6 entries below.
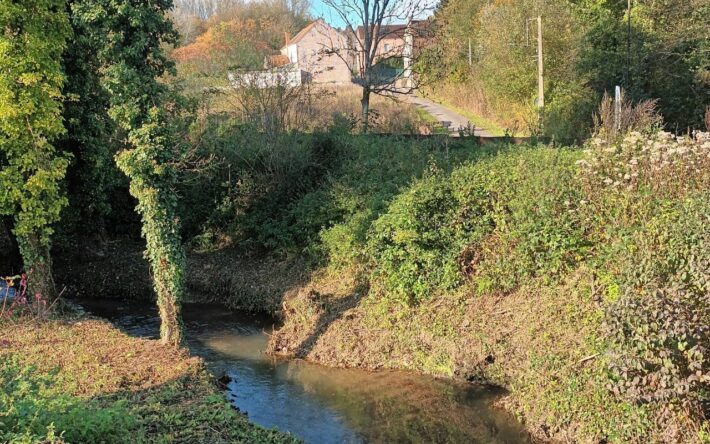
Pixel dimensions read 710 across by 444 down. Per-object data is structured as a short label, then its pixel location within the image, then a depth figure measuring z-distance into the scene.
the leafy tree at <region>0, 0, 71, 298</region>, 11.66
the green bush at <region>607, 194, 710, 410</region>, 7.22
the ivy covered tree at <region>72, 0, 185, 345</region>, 10.33
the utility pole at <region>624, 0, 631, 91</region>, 24.25
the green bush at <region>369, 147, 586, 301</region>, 11.34
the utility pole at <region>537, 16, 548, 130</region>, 26.17
